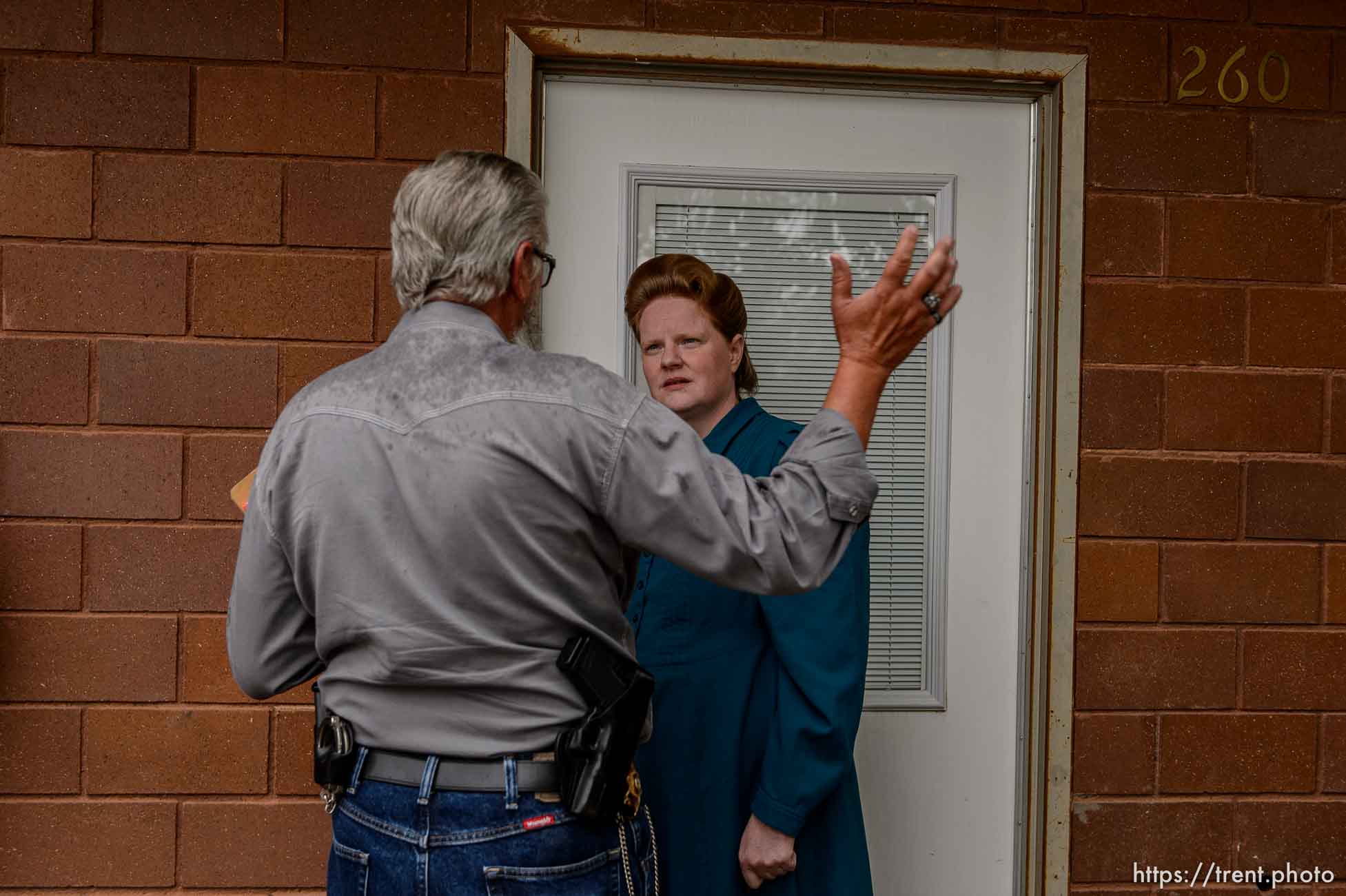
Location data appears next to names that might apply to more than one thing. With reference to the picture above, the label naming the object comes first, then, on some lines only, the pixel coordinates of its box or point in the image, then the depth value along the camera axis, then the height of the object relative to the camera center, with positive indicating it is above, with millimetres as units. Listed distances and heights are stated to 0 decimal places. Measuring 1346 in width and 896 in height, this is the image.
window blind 2656 +247
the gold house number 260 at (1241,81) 2670 +880
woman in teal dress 1959 -449
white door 2689 -111
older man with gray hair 1388 -78
